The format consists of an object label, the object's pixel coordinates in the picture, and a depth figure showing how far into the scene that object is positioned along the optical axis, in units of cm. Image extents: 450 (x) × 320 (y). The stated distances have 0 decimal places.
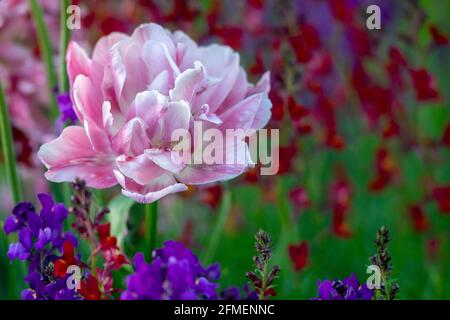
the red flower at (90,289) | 46
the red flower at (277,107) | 62
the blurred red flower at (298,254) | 64
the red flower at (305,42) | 65
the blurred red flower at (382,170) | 77
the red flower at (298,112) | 63
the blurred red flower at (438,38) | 72
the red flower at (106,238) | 46
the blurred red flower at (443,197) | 75
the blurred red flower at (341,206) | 73
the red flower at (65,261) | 45
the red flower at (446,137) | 75
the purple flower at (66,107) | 51
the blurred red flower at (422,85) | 72
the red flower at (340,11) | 79
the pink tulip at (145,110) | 46
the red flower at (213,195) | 72
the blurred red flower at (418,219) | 76
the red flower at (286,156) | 65
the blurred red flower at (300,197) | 72
